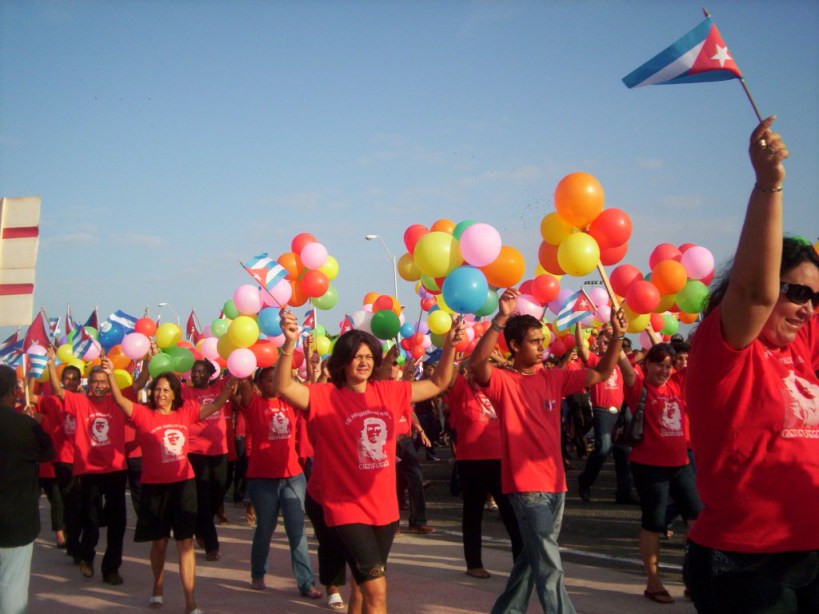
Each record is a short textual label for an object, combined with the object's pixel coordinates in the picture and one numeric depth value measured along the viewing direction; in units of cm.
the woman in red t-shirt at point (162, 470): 605
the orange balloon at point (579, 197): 643
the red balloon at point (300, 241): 944
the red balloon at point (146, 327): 1112
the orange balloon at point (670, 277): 854
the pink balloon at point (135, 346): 989
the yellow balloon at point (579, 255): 653
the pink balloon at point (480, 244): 686
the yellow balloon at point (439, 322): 1010
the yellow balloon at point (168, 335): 1012
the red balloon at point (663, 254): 907
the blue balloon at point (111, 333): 1081
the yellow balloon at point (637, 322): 927
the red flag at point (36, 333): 869
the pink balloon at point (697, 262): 881
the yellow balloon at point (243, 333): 855
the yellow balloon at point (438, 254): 714
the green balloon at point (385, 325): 852
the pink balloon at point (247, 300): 913
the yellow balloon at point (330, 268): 960
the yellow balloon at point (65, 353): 1202
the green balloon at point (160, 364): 888
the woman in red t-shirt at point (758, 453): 226
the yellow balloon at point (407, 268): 909
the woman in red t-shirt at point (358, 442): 410
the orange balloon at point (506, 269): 714
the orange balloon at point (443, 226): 804
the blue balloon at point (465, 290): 665
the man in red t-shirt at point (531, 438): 435
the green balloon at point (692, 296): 853
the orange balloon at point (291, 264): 925
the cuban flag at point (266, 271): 757
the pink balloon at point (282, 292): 838
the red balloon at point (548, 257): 734
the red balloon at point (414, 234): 873
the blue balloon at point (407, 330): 1505
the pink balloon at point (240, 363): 775
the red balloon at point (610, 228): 671
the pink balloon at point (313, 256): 923
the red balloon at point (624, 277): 884
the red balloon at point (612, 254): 706
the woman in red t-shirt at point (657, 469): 567
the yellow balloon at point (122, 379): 928
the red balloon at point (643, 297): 837
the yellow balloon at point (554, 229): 691
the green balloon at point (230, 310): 1111
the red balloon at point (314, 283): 921
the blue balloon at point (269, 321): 912
